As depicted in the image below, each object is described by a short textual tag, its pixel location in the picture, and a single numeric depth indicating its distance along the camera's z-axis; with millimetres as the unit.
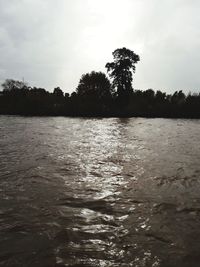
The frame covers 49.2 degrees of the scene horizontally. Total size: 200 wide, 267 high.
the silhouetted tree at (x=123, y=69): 57785
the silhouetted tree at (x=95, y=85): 64697
